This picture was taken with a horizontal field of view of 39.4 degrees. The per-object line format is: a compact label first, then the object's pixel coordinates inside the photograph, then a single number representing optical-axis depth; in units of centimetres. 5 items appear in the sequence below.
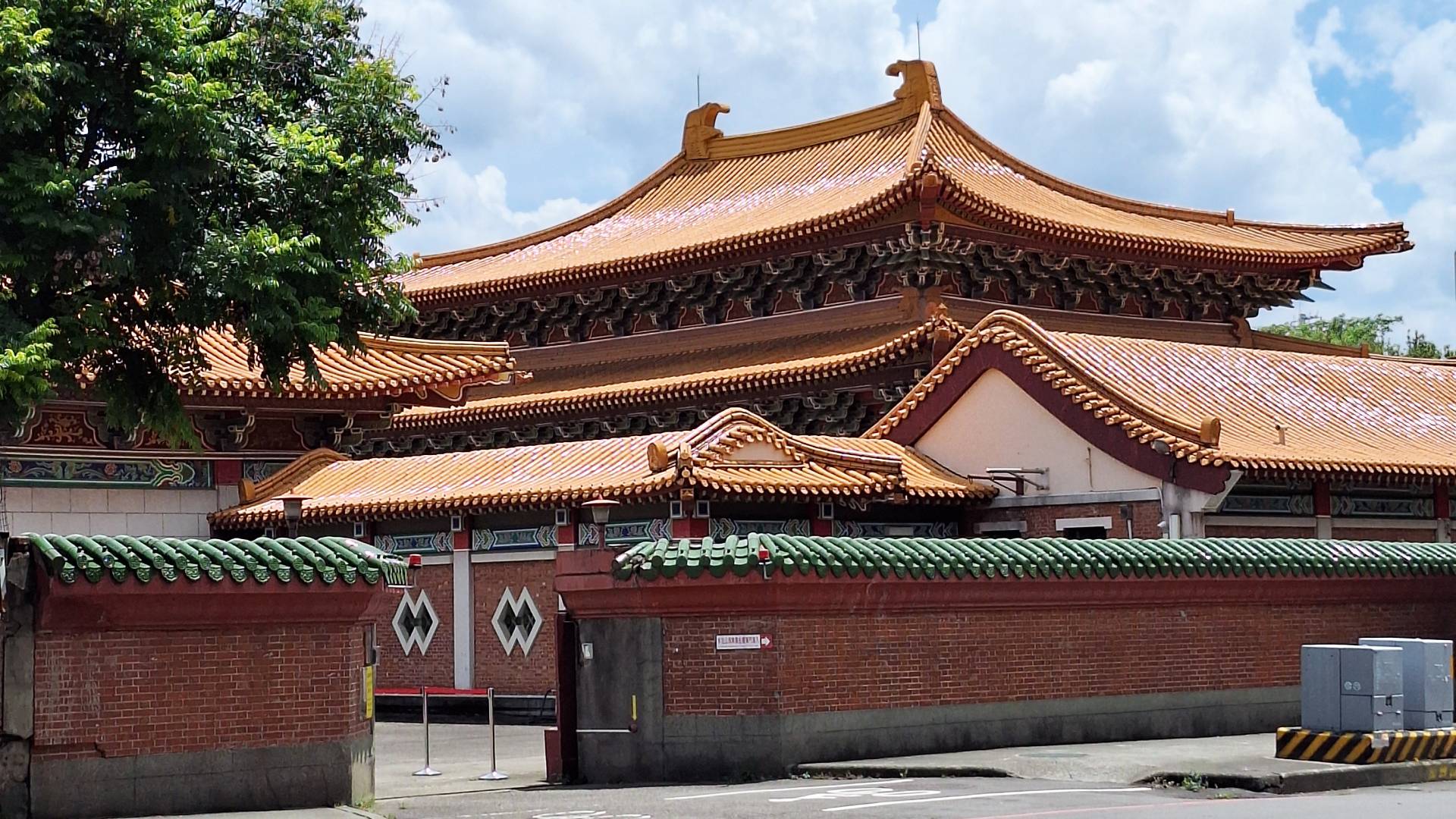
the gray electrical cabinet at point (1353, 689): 1908
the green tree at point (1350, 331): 9038
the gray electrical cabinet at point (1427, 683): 1975
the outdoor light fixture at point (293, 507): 2592
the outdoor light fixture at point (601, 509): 2527
